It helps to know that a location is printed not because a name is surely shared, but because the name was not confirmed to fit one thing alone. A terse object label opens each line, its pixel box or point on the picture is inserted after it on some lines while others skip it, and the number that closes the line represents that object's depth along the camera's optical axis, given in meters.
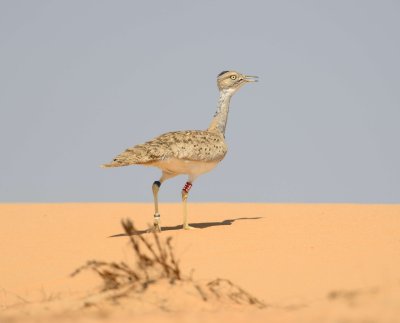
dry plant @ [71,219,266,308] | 15.90
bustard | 27.86
